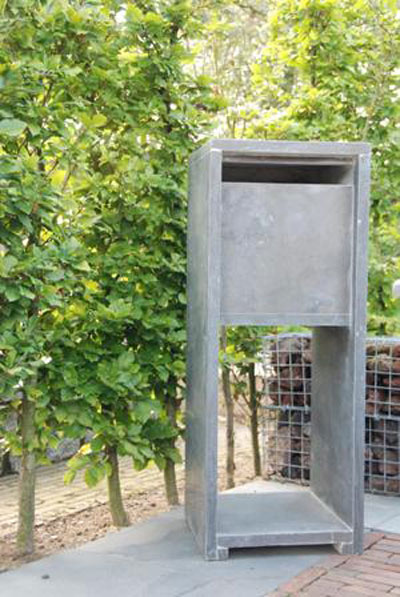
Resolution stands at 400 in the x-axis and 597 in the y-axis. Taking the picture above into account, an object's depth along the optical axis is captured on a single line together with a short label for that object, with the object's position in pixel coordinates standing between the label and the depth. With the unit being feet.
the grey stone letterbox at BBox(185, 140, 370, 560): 13.78
